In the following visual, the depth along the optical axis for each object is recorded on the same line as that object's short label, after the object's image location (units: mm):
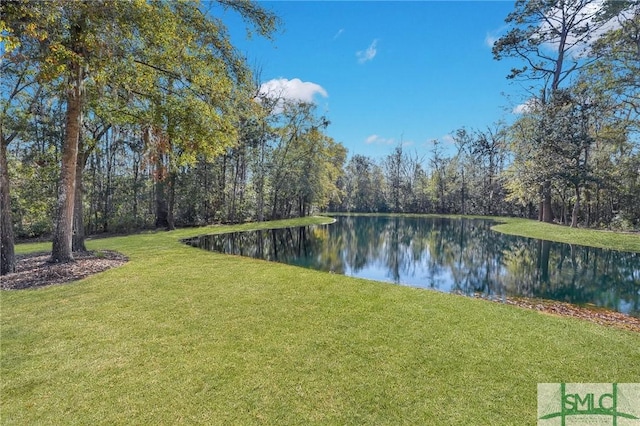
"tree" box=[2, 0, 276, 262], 5281
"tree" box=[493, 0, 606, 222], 19203
